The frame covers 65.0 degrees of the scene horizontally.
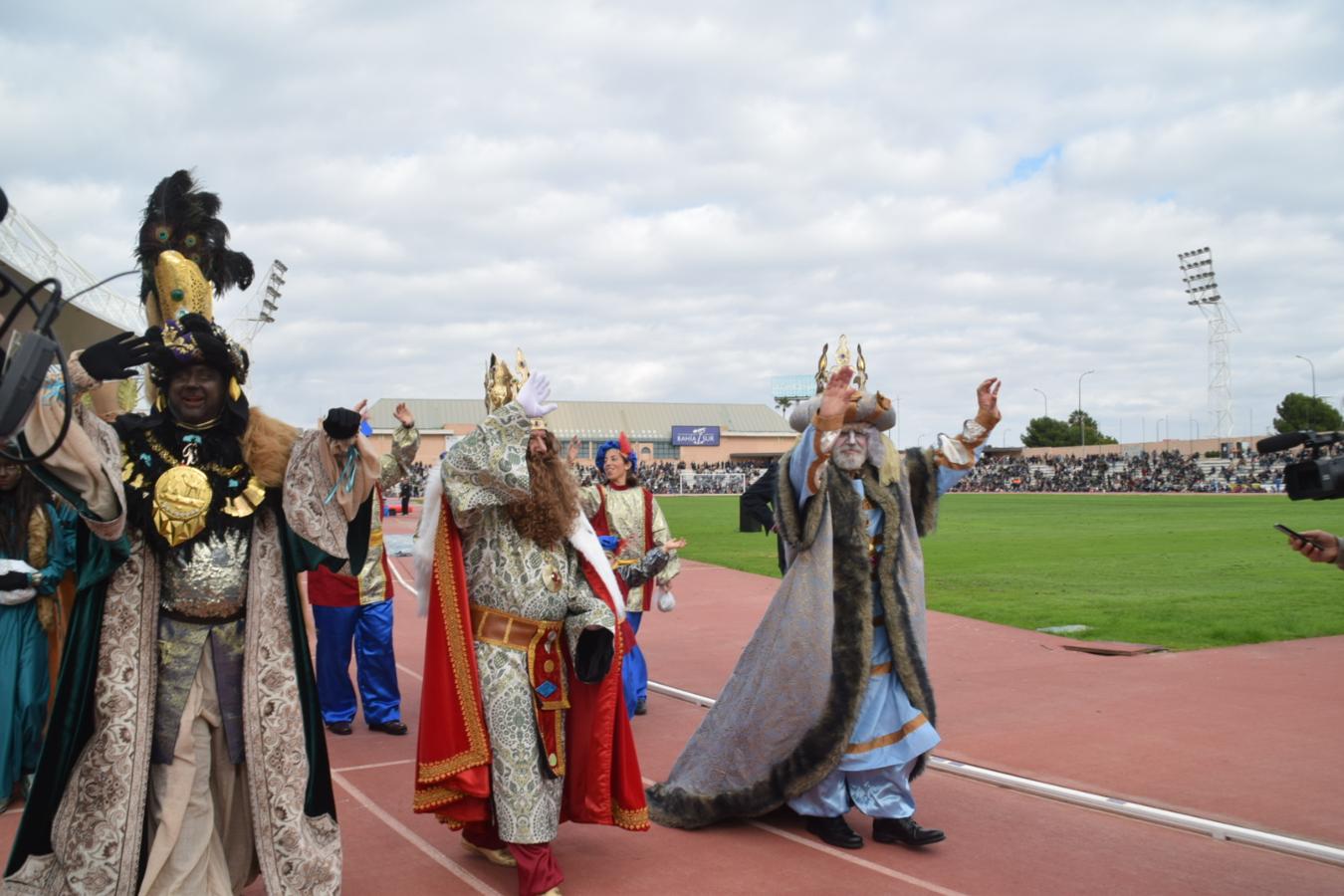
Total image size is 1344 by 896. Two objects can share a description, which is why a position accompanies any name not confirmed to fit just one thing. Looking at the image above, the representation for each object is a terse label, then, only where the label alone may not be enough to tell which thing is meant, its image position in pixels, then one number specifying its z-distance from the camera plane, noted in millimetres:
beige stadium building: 94438
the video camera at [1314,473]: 3697
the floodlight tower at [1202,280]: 66812
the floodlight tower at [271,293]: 42597
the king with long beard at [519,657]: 4441
